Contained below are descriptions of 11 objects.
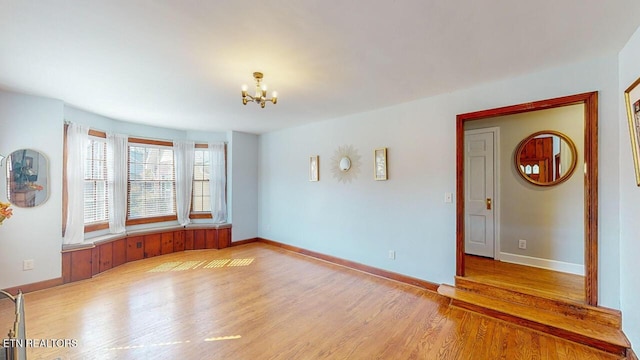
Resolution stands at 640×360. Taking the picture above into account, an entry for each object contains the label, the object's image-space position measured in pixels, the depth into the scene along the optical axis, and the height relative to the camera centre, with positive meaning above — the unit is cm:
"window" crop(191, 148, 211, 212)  538 -7
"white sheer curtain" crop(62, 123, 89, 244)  356 -12
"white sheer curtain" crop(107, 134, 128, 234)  427 -1
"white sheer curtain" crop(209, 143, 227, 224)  534 -7
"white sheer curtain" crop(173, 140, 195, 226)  515 +3
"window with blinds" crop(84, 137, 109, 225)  398 -7
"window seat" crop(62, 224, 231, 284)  352 -117
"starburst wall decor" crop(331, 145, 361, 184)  407 +27
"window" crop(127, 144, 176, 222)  470 -7
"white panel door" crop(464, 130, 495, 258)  401 -22
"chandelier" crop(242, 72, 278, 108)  246 +86
